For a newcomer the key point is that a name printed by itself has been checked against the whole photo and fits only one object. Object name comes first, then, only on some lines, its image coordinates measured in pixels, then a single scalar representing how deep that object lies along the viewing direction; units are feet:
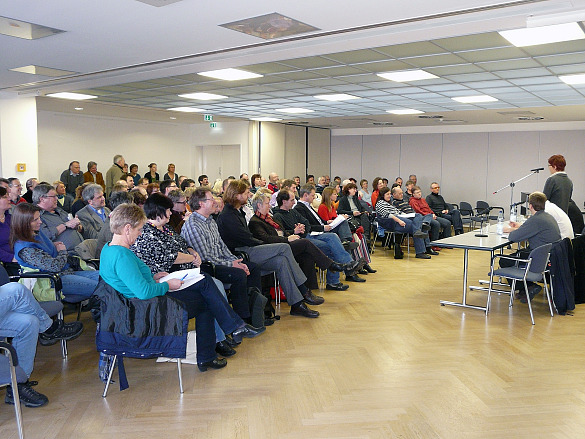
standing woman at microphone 22.90
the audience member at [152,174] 44.80
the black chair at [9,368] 9.05
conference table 19.03
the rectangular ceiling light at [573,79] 22.57
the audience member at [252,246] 17.67
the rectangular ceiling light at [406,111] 37.27
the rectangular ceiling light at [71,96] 31.22
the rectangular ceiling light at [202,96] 30.16
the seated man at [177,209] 17.49
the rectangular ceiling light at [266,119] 46.14
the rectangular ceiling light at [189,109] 37.60
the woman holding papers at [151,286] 11.18
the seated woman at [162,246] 13.26
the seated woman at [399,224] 31.04
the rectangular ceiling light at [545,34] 15.17
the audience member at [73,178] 37.60
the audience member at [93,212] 18.43
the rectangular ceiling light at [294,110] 37.94
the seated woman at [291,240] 19.11
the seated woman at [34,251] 13.48
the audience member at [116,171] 41.09
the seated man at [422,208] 34.42
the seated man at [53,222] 16.67
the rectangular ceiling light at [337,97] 29.99
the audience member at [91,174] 38.65
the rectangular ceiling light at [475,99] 29.68
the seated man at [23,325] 10.69
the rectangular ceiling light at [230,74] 22.86
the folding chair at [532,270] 17.90
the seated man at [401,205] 32.76
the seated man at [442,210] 39.04
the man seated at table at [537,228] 18.75
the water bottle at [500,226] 22.54
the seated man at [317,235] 22.13
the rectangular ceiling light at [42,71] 22.99
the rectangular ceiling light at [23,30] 15.65
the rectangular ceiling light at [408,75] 22.36
